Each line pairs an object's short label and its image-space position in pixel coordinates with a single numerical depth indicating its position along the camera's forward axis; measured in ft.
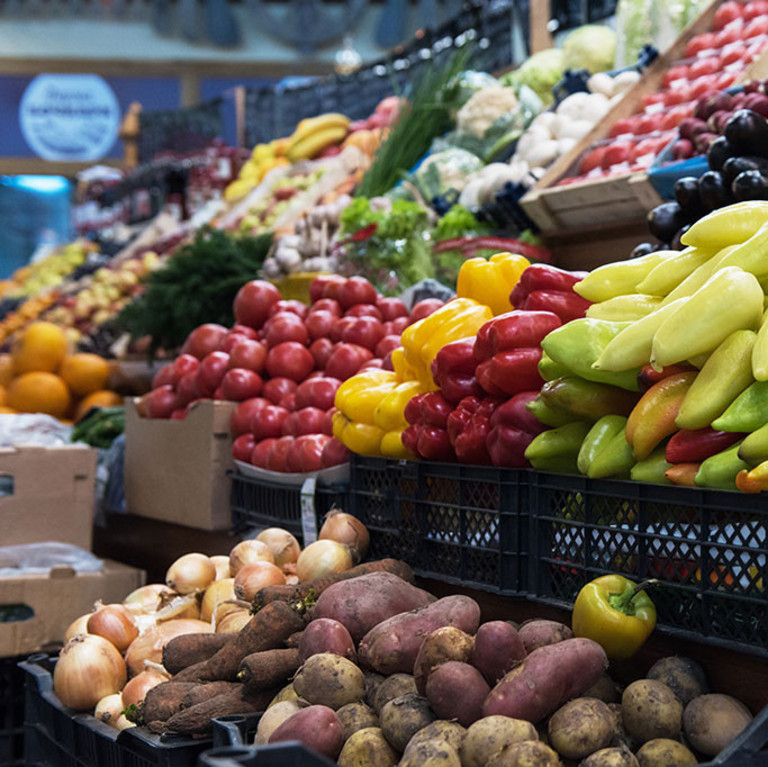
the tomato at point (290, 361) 10.96
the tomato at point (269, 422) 10.43
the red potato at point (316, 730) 5.15
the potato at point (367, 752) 5.11
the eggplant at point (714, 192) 8.48
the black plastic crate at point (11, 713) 9.52
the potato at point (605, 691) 5.28
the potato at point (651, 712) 4.91
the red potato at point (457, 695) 5.07
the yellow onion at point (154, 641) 7.47
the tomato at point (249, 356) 11.16
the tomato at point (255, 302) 11.99
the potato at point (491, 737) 4.73
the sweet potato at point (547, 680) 4.94
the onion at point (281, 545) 8.34
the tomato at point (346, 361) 10.53
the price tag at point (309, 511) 8.74
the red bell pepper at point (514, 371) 6.40
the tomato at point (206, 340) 12.31
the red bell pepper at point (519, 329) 6.46
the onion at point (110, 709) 6.84
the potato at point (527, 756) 4.55
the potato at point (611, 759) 4.57
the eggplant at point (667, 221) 8.87
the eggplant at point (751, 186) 8.05
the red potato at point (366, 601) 6.19
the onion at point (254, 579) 7.50
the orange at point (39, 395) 17.03
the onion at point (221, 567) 8.59
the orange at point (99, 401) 16.81
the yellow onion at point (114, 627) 7.76
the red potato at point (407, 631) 5.77
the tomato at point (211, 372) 11.55
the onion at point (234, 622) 7.14
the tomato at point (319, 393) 10.22
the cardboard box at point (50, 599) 9.96
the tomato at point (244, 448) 10.48
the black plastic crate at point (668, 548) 5.01
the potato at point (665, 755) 4.69
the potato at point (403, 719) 5.10
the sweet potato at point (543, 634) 5.46
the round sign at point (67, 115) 43.32
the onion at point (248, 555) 8.06
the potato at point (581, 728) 4.77
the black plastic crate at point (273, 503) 8.77
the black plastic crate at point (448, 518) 6.38
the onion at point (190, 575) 8.37
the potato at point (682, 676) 5.07
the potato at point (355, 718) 5.36
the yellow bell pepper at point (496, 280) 8.00
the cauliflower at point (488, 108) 17.49
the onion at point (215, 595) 8.00
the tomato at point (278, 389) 10.82
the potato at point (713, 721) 4.78
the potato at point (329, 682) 5.56
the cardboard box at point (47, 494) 11.39
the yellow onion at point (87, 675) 7.11
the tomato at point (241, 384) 10.99
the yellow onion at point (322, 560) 7.35
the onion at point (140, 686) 6.72
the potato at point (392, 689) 5.54
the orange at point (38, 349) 17.34
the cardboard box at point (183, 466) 10.89
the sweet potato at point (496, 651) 5.27
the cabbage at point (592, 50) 17.70
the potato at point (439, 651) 5.34
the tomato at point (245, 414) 10.67
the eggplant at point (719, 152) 8.87
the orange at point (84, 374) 17.29
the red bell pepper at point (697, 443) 5.15
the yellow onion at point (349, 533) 7.73
